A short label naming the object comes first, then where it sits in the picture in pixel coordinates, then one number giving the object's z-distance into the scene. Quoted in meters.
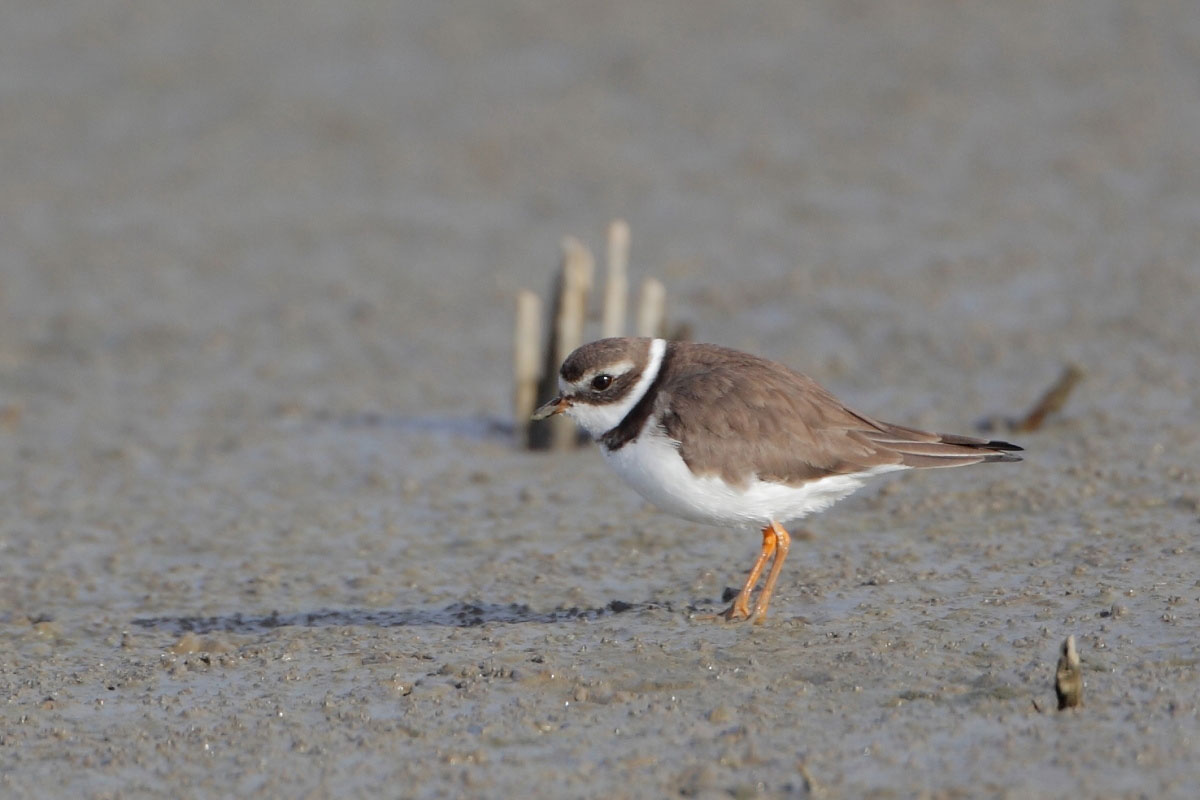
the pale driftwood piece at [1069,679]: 10.52
